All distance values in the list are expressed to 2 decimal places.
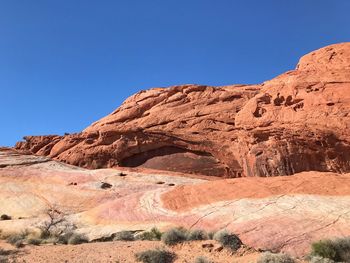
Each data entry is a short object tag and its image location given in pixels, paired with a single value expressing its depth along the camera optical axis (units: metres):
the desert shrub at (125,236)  18.39
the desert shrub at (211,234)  15.93
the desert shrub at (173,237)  15.15
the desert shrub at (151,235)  17.81
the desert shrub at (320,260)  12.38
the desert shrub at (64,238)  18.70
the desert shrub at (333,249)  13.49
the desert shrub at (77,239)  18.22
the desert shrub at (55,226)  21.48
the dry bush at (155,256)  13.20
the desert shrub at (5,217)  26.97
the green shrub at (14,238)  18.40
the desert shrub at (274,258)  12.14
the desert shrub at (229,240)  14.03
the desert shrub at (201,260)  12.77
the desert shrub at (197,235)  15.66
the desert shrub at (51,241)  18.30
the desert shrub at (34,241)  17.71
